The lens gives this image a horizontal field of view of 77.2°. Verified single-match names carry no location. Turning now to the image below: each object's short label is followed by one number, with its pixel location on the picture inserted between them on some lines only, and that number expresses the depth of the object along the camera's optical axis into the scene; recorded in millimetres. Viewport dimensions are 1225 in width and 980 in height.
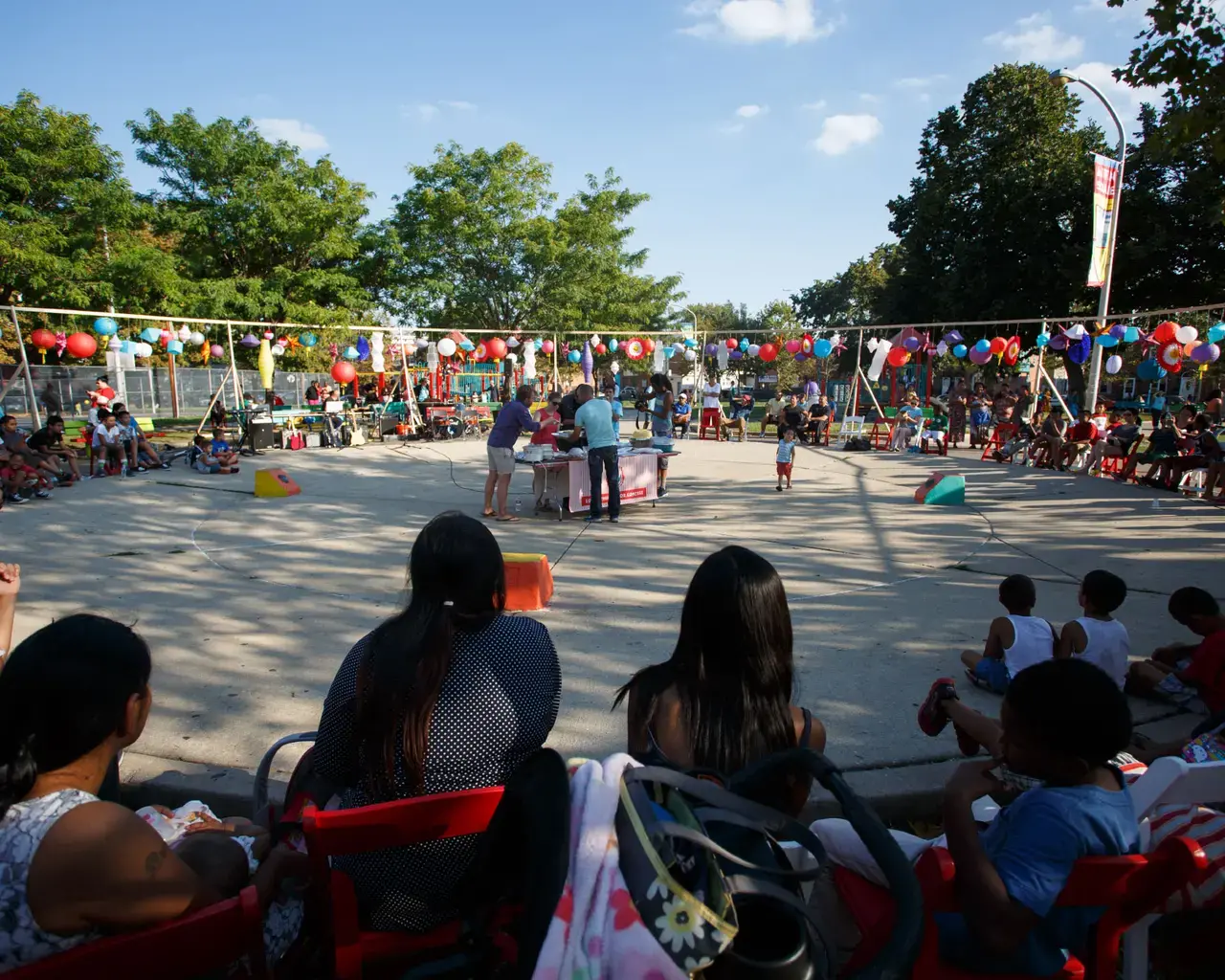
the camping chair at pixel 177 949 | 1463
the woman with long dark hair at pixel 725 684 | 2002
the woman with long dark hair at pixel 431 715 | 1855
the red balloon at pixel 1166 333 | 14238
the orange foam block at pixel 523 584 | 5949
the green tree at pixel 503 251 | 32562
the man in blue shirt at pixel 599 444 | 9391
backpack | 1378
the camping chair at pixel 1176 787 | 2223
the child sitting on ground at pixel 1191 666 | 3504
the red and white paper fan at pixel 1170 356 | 14195
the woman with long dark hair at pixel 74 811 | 1496
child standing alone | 12328
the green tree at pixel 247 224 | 26688
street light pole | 15830
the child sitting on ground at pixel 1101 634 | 3787
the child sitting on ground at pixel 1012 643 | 3949
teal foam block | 11391
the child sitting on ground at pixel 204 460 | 14844
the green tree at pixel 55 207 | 23531
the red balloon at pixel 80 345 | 14969
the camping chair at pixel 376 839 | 1685
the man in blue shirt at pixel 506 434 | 9578
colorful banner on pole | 16250
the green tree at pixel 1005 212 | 28359
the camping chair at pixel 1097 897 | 1738
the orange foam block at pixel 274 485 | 11859
